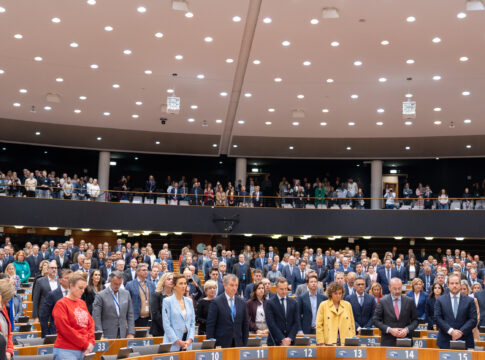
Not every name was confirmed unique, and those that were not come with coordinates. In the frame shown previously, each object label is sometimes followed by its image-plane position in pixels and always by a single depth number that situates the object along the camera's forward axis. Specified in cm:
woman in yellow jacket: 678
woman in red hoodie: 529
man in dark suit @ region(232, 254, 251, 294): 1459
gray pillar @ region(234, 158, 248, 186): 2659
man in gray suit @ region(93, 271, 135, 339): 705
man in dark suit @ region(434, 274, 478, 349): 693
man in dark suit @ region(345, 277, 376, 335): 876
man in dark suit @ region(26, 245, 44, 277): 1521
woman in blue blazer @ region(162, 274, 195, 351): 612
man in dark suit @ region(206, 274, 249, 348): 635
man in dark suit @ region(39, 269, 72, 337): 721
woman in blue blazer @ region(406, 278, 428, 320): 923
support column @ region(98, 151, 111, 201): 2545
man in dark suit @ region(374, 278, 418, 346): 688
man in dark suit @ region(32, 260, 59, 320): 826
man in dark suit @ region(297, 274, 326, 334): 820
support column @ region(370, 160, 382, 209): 2567
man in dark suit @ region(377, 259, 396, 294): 1398
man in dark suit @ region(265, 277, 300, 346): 687
